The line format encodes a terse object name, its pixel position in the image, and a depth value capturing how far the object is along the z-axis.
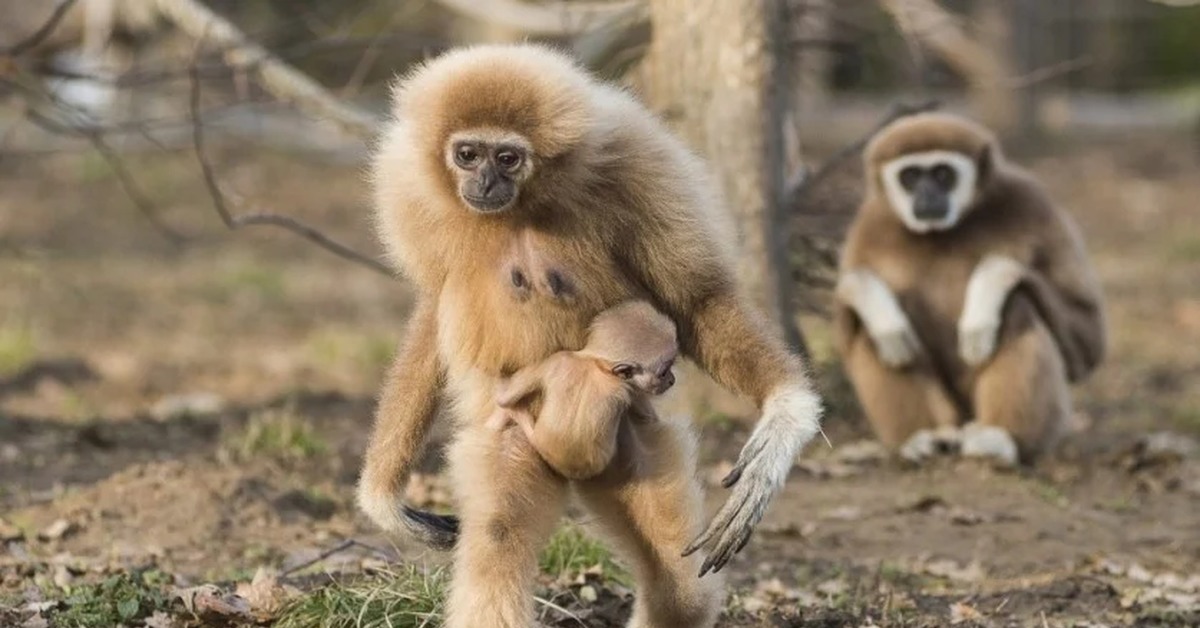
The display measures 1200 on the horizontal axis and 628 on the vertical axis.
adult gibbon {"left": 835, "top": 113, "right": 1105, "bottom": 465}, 19.28
